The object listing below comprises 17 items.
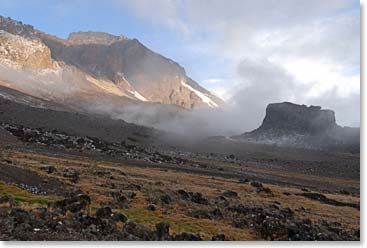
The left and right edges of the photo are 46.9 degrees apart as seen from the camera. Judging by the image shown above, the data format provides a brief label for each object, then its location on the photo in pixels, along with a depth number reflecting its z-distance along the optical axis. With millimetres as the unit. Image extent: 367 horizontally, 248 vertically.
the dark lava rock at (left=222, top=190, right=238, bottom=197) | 29031
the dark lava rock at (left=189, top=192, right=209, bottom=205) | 23753
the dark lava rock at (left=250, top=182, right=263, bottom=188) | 40081
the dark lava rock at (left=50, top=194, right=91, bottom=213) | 14595
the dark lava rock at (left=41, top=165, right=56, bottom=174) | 28688
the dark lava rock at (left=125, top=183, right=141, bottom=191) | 25781
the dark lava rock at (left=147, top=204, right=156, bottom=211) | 19119
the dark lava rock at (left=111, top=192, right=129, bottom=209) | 18931
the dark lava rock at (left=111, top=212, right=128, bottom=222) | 14509
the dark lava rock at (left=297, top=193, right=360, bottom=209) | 33116
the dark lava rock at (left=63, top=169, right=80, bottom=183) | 25933
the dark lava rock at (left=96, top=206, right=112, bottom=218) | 14284
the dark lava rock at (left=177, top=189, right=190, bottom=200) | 24391
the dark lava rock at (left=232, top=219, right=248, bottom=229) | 17297
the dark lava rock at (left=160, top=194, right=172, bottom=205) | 21672
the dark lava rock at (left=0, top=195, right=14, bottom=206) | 14928
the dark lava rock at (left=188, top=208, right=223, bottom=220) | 19142
